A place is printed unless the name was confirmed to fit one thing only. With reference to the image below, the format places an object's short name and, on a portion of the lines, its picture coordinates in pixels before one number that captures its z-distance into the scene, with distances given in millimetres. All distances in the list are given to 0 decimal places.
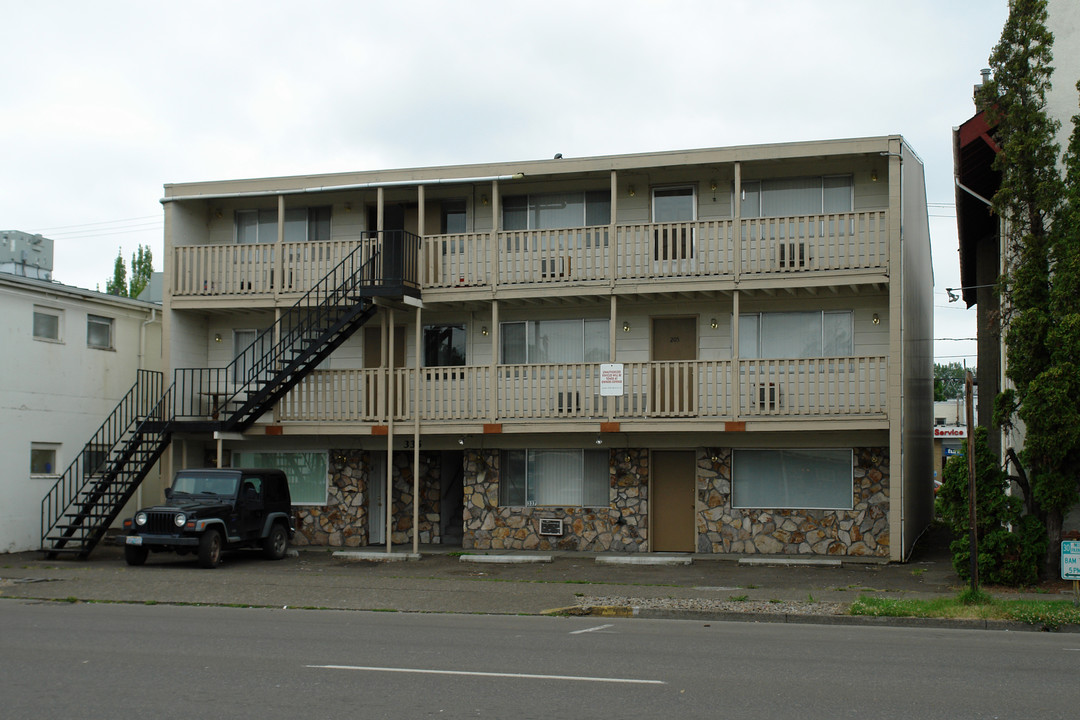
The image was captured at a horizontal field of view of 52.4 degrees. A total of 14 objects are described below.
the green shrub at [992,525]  16531
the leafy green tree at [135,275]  52906
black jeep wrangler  19859
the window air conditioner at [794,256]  21078
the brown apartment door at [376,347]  24953
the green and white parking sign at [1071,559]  15016
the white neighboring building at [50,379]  23188
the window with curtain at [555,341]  23484
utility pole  14062
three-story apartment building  21172
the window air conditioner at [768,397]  20938
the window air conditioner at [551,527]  23047
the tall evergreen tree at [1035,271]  16234
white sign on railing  21766
